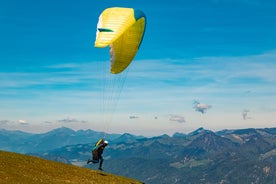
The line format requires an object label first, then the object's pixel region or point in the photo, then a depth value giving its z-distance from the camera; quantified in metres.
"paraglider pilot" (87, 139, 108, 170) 41.12
